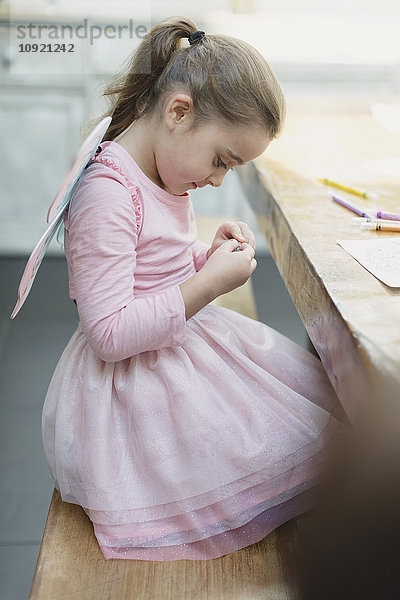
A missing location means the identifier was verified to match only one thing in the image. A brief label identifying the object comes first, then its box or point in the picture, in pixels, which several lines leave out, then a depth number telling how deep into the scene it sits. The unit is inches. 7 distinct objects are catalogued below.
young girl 38.5
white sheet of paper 38.0
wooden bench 34.0
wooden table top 30.4
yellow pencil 52.4
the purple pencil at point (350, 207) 48.7
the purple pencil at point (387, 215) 47.4
